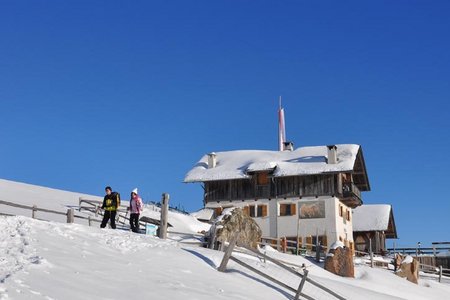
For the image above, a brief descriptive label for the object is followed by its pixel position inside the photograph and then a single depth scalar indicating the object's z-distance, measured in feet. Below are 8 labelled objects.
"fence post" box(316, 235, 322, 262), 93.51
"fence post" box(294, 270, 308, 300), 43.98
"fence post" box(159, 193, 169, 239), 62.39
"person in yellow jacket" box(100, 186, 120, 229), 64.44
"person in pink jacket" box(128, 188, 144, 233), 67.21
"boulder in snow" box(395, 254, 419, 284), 102.47
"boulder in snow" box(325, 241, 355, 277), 85.35
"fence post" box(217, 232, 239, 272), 45.80
